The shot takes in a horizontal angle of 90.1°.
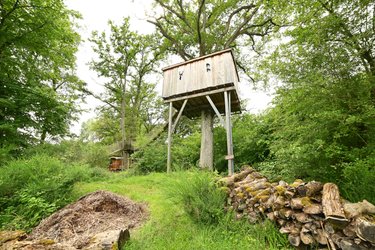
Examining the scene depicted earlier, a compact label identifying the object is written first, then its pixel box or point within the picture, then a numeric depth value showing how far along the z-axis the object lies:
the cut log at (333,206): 1.97
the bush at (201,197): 3.03
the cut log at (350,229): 1.91
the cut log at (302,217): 2.28
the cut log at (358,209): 1.99
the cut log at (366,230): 1.76
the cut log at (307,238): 2.18
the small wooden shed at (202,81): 7.04
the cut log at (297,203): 2.40
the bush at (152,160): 9.63
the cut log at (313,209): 2.22
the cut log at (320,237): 2.09
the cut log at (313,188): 2.50
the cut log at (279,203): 2.58
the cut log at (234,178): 3.48
